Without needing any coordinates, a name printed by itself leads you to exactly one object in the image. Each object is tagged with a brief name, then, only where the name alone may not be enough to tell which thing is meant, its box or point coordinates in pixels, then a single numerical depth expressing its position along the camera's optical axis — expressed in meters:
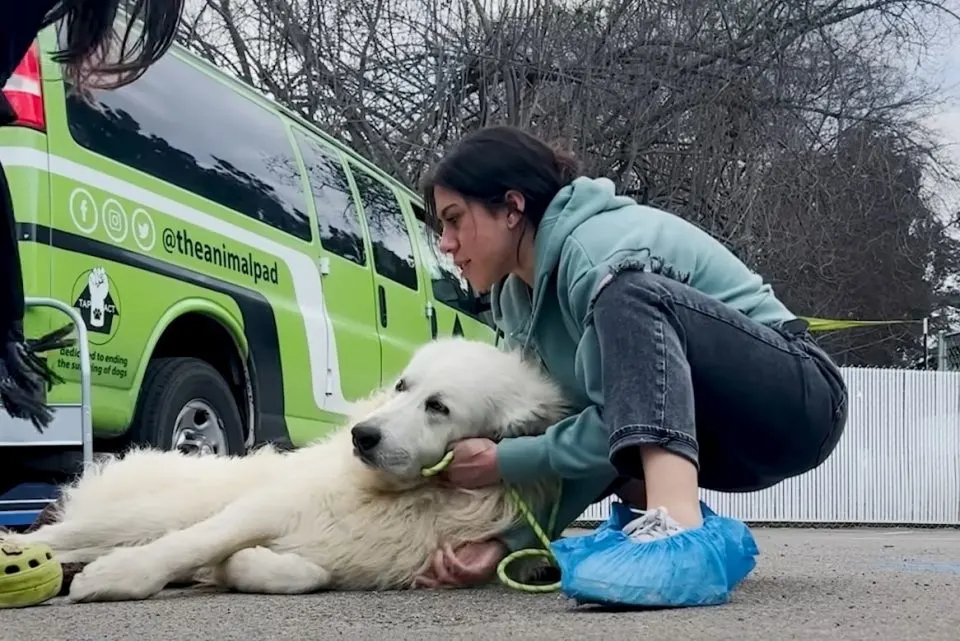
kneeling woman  2.18
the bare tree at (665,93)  11.63
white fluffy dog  2.49
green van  3.32
